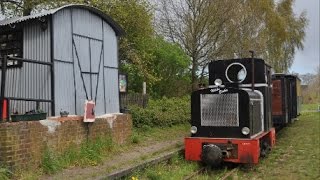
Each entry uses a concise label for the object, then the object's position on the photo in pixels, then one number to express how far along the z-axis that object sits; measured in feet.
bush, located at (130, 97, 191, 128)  57.82
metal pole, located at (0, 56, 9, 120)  29.89
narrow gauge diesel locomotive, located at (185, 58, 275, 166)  37.52
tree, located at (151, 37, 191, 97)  90.74
